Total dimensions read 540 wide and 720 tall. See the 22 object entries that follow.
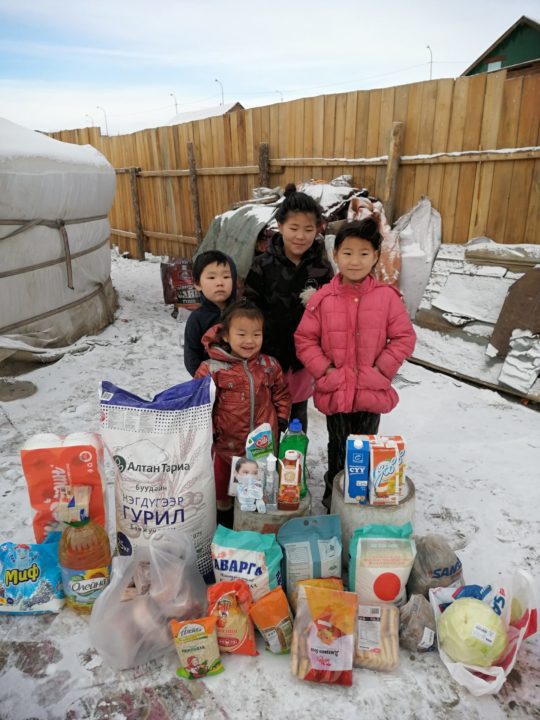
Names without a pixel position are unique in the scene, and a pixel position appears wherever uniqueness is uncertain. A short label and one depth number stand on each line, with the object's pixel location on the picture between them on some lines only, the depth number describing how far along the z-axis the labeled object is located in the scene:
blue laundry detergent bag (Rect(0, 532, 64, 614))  1.76
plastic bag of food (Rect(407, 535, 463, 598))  1.77
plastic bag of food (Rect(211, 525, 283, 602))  1.64
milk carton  1.80
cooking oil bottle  1.74
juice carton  1.78
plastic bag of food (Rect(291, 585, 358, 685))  1.50
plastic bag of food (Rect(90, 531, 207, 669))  1.56
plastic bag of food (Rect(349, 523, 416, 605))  1.67
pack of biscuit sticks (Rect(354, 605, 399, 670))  1.56
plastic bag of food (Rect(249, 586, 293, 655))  1.57
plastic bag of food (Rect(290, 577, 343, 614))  1.64
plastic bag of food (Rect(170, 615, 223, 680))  1.50
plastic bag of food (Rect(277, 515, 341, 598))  1.72
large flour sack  1.74
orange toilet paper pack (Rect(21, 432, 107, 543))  1.79
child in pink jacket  1.99
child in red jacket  1.95
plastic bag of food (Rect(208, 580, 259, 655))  1.57
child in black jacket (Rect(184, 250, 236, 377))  2.12
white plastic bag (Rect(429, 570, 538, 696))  1.46
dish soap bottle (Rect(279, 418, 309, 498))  1.92
